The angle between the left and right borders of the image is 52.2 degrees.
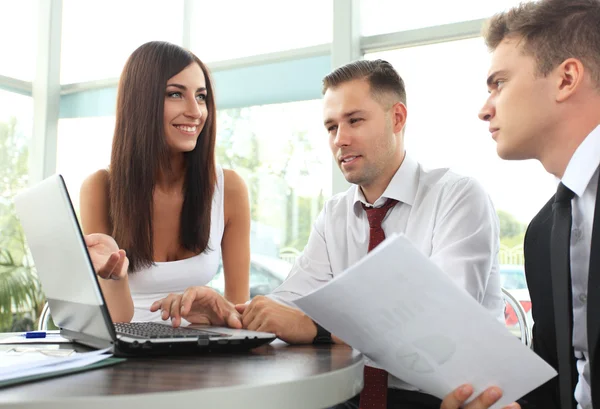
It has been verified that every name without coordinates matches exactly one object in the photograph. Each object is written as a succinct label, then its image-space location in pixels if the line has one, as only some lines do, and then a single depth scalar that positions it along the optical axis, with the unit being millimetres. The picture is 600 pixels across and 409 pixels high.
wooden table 682
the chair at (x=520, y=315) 1901
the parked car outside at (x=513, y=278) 3830
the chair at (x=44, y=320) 2100
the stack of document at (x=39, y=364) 761
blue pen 1433
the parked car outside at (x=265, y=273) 4762
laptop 958
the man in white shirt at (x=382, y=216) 1437
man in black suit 1140
